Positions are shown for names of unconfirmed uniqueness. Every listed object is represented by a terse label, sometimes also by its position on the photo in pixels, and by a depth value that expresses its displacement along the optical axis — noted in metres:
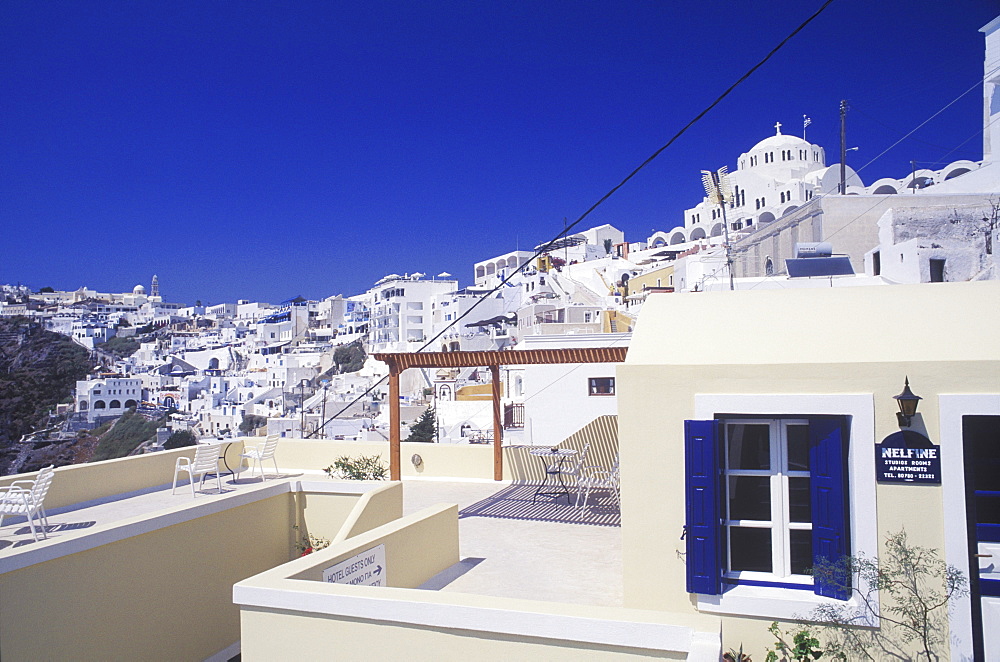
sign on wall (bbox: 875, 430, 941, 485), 3.77
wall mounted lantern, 3.72
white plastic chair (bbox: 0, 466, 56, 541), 6.82
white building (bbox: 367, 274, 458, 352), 81.50
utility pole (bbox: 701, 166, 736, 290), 21.23
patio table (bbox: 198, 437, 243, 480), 11.18
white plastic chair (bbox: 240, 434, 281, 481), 10.32
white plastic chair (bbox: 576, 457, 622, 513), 8.73
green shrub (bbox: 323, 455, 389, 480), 10.25
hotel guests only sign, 4.41
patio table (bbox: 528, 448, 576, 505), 9.54
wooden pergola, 8.91
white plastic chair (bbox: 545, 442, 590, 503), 9.43
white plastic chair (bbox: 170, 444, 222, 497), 9.18
